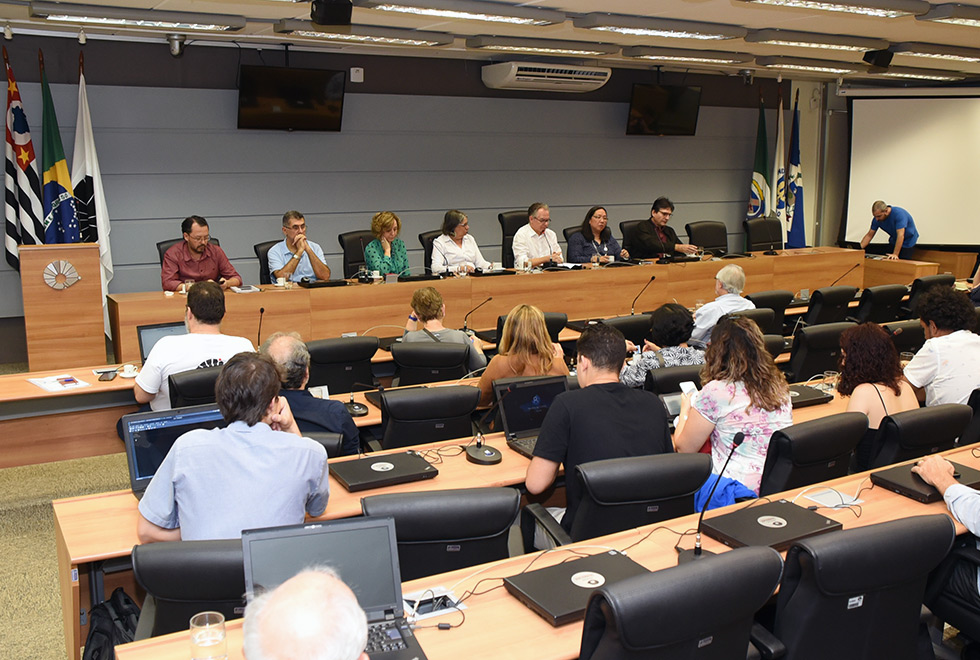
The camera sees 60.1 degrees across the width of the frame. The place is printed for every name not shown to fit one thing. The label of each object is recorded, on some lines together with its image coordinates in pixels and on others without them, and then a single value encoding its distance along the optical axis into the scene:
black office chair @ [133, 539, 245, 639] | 2.11
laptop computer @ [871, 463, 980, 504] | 2.89
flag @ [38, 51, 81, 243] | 7.14
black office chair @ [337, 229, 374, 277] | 7.33
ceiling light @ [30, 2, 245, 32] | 5.83
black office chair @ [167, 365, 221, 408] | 3.69
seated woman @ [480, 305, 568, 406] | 4.14
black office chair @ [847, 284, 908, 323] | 7.09
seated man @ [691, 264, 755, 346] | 5.68
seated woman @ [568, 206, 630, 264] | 7.91
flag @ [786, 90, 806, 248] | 11.30
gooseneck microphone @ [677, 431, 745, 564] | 2.40
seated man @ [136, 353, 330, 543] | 2.42
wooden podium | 6.30
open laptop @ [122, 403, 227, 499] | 2.92
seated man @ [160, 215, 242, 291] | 6.24
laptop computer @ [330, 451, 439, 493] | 3.08
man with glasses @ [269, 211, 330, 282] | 6.62
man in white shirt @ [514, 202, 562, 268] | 7.69
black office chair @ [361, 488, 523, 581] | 2.35
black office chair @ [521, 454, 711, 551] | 2.63
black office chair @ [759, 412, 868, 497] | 3.03
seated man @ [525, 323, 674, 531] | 3.02
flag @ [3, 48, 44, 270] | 7.03
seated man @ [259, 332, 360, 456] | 3.46
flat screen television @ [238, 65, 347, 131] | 8.03
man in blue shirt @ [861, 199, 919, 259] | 10.30
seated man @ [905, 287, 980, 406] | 4.29
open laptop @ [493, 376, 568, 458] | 3.68
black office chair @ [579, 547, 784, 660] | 1.68
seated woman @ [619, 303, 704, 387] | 4.54
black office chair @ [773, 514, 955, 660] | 1.98
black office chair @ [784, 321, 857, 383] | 5.33
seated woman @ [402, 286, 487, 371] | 4.93
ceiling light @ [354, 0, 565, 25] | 5.67
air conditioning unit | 9.03
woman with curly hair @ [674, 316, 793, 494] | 3.29
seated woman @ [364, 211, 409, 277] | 6.88
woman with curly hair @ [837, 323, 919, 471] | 3.70
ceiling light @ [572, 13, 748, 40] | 6.41
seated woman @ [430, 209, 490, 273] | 7.16
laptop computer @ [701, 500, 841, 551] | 2.50
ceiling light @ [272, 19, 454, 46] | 6.73
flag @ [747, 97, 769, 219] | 11.24
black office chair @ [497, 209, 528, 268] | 8.16
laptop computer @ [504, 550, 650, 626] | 2.12
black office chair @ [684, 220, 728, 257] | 9.10
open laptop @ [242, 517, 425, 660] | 1.99
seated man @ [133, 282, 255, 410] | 4.06
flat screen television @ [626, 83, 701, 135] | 10.24
